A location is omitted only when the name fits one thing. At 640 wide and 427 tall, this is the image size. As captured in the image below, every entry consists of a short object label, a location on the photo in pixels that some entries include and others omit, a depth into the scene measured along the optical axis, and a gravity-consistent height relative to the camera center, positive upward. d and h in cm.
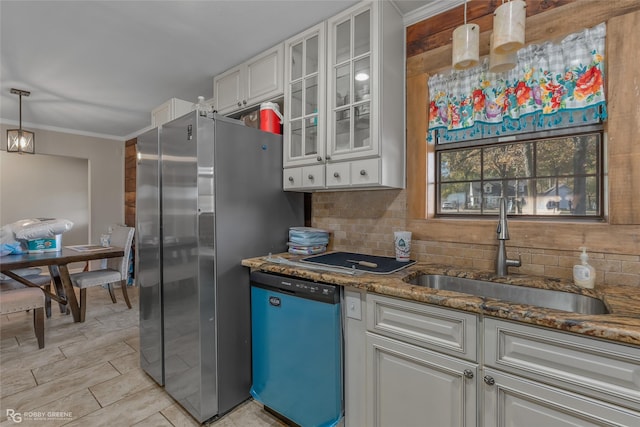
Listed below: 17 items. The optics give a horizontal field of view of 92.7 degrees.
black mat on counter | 168 -31
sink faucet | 154 -20
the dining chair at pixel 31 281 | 321 -76
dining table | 279 -48
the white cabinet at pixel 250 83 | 229 +106
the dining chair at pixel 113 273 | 334 -72
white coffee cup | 190 -21
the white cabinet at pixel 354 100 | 178 +70
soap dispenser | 131 -28
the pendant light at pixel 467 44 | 138 +76
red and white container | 224 +69
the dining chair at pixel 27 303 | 255 -77
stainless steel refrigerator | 176 -21
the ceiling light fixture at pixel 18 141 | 335 +79
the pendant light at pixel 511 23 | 121 +75
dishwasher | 154 -76
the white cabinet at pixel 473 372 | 92 -58
